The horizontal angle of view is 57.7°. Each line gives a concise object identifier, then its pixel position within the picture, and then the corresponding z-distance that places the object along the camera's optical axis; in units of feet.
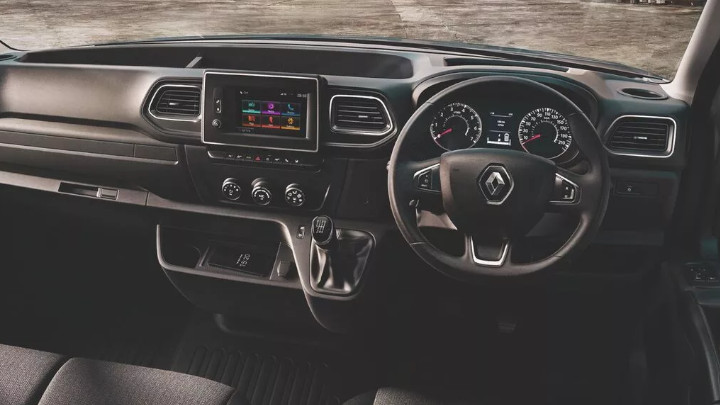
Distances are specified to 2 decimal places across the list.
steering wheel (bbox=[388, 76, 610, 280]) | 5.34
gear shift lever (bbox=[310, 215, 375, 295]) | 6.80
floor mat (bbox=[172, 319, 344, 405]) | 8.15
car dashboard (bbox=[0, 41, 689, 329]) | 6.31
